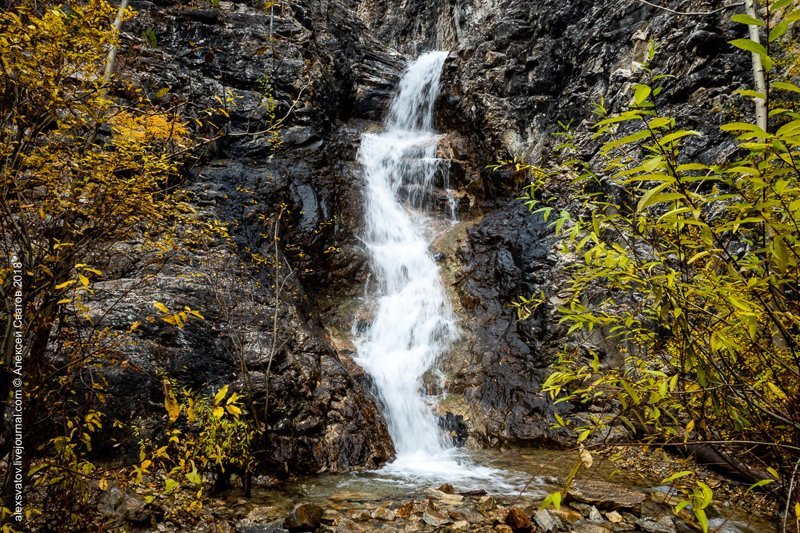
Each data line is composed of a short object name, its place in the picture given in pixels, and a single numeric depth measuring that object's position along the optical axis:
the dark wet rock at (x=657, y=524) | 4.32
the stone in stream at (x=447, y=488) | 5.34
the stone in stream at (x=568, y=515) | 4.41
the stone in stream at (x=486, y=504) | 4.76
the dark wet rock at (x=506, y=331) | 7.93
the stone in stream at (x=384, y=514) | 4.58
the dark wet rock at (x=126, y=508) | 4.09
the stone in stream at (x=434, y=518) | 4.44
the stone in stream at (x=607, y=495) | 4.73
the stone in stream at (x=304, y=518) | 4.38
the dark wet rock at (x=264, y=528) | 4.35
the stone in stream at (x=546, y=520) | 4.27
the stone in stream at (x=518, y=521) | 4.26
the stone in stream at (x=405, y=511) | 4.61
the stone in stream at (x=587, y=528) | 4.27
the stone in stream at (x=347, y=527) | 4.35
